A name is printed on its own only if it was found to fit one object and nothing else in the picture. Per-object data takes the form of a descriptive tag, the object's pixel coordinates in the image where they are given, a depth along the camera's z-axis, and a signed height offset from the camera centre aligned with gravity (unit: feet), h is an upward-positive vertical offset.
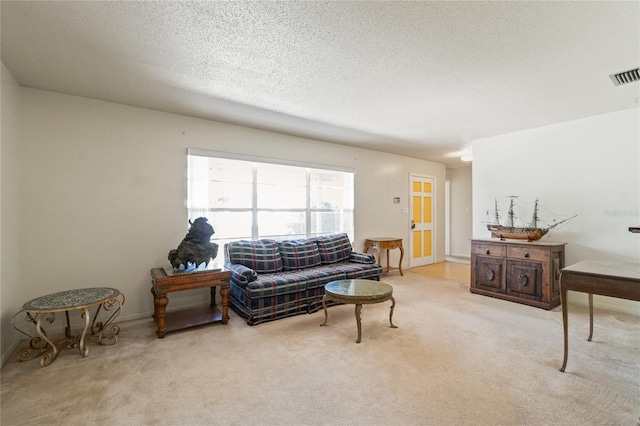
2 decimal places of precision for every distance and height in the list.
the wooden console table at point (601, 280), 6.02 -1.51
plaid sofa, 10.40 -2.48
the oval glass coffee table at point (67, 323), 7.54 -3.39
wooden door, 20.75 -0.41
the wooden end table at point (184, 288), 9.11 -2.64
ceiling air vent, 8.50 +4.29
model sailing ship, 12.84 -0.71
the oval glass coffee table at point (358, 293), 8.87 -2.57
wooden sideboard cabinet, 11.83 -2.54
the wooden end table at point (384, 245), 17.07 -1.84
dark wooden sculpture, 9.86 -1.18
